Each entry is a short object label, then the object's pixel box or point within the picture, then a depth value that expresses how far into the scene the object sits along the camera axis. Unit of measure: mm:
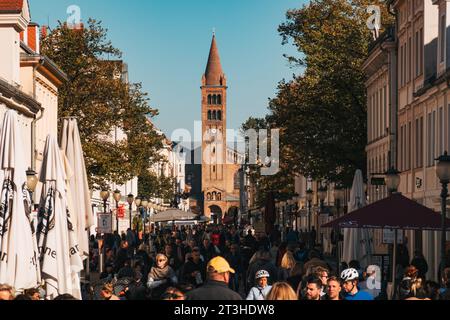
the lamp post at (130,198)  60369
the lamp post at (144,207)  75975
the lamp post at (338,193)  49319
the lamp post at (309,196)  60634
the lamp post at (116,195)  53884
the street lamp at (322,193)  55188
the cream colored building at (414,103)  39562
